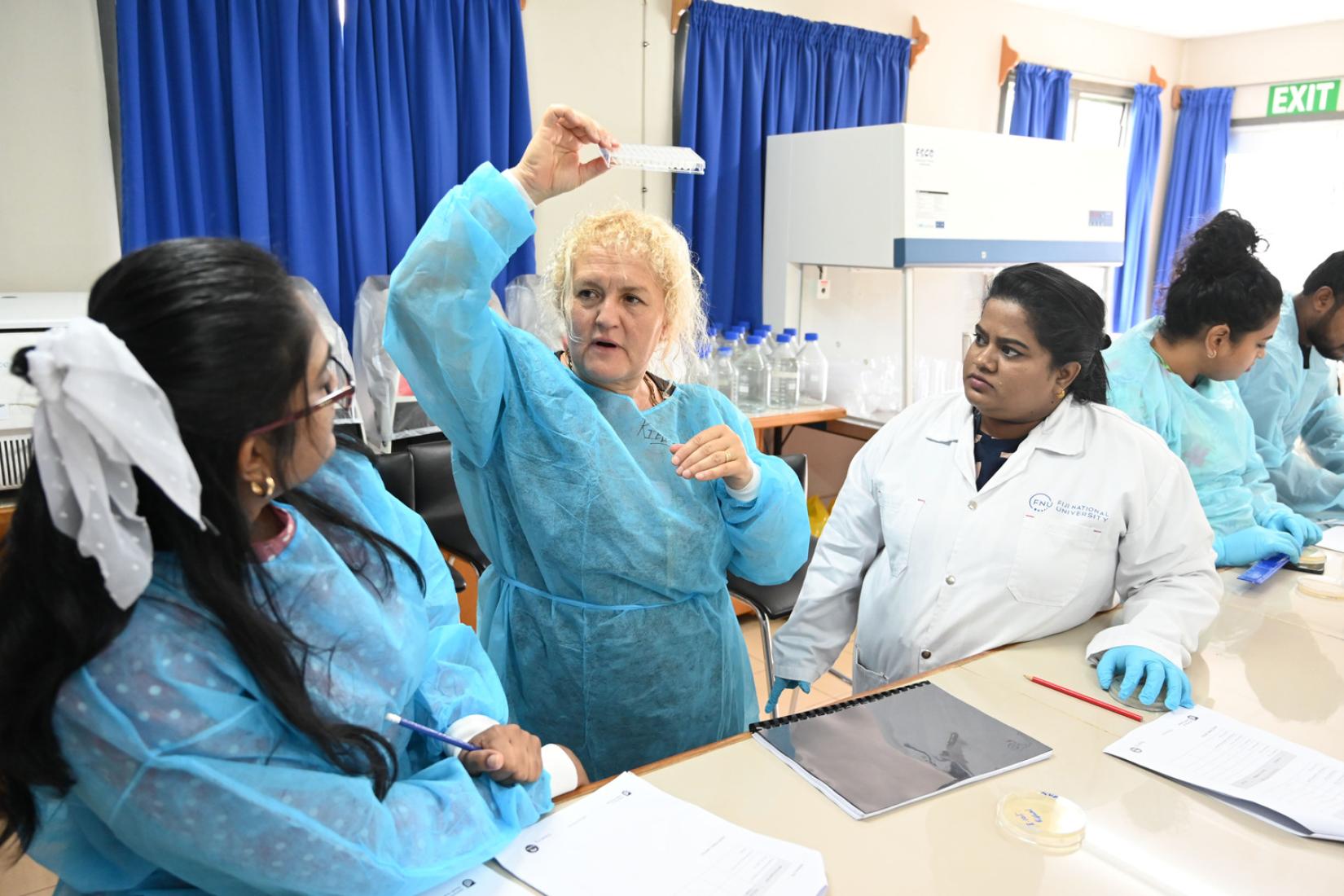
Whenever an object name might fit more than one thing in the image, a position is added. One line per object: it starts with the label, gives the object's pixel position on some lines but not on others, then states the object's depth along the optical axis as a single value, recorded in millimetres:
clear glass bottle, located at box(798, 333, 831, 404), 3654
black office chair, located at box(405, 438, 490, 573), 2512
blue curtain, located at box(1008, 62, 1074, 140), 4699
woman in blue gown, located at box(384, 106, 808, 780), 1328
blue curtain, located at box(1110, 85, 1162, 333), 5324
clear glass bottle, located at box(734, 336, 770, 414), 3457
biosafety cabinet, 3336
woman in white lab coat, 1511
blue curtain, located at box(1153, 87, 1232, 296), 5402
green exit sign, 5016
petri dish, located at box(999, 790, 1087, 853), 997
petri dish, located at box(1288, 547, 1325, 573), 1962
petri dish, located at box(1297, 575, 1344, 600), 1799
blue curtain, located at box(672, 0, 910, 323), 3598
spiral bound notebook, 1079
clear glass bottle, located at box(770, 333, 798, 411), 3496
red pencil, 1284
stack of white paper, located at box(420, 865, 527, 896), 879
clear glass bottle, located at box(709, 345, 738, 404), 3388
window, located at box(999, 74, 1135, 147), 5156
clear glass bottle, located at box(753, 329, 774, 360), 3508
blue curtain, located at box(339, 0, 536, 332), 2840
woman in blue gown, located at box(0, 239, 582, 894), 669
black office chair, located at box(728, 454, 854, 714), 2246
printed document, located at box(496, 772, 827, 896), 892
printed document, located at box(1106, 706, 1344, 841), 1052
